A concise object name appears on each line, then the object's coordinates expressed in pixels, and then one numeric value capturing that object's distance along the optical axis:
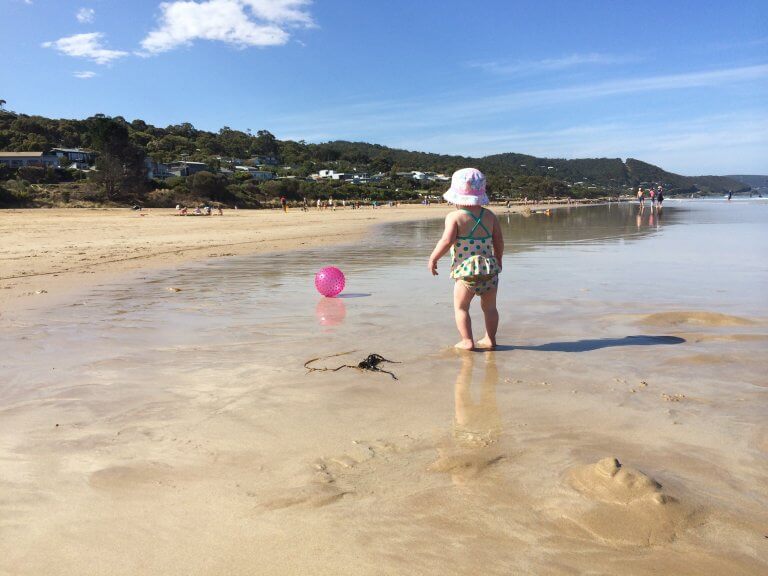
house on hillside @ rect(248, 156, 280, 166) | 151.00
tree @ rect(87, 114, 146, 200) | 52.31
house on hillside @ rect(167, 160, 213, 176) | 96.81
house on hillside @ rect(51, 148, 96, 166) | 90.27
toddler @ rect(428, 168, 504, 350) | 4.79
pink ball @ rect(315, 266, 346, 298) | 7.53
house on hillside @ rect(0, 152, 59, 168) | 79.19
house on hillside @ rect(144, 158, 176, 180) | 90.88
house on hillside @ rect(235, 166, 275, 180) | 108.38
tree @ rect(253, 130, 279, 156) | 171.25
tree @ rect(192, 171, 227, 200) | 56.00
